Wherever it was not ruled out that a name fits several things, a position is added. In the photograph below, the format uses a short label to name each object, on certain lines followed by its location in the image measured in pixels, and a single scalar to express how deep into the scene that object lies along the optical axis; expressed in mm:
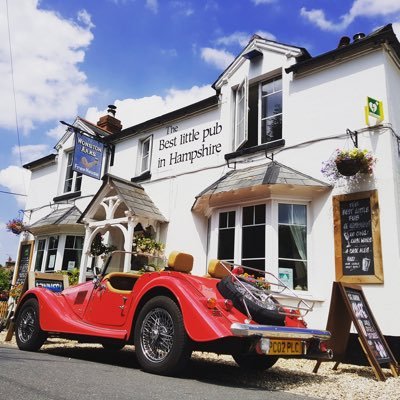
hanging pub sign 12727
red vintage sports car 4199
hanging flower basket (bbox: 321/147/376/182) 7632
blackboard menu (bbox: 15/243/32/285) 15930
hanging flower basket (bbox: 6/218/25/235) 16328
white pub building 7699
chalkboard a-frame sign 5352
